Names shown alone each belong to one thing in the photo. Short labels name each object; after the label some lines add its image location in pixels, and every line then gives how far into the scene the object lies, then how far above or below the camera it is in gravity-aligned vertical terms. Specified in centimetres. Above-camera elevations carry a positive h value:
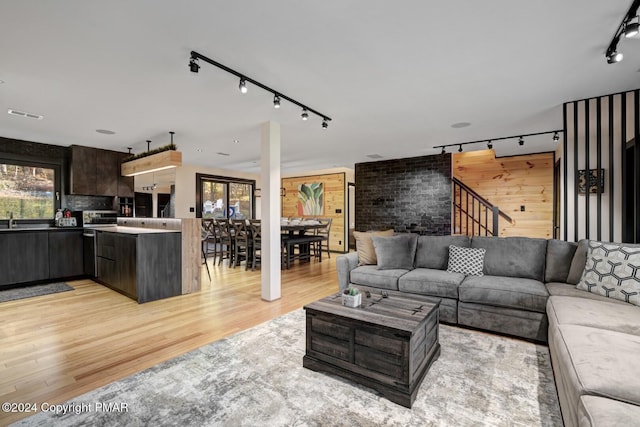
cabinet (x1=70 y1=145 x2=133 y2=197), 554 +72
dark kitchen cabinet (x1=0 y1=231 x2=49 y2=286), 458 -73
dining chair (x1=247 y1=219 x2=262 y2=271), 599 -52
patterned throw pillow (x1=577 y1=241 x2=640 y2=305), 246 -53
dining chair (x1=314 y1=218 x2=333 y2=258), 733 -57
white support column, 407 +0
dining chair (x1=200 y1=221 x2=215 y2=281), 471 -46
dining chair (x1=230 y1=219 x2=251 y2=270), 622 -60
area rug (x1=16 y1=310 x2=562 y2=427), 175 -121
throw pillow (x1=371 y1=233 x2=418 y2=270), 388 -54
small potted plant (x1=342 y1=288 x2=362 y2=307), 231 -68
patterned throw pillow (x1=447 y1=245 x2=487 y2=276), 350 -59
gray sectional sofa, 134 -76
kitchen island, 399 -74
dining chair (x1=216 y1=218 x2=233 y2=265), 668 -55
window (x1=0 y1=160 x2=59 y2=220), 506 +37
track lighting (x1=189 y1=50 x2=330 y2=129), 238 +124
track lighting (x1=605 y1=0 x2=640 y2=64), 187 +122
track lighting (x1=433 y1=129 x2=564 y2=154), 472 +124
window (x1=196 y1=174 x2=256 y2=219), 848 +43
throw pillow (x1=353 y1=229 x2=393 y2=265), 409 -54
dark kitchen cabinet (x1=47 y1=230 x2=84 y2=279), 504 -74
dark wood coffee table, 193 -93
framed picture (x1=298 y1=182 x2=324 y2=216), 933 +39
